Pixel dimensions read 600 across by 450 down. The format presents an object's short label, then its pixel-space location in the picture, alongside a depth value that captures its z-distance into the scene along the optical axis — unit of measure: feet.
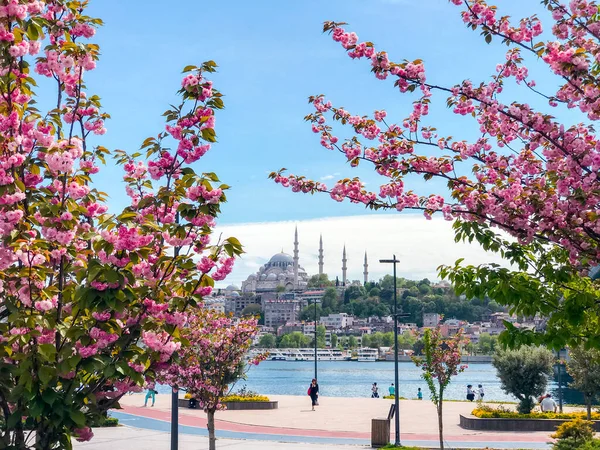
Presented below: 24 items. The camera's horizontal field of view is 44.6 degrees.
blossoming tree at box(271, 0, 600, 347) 25.70
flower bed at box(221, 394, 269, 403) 111.14
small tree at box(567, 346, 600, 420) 103.45
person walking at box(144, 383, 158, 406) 119.87
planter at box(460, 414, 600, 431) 87.35
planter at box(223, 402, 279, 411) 111.65
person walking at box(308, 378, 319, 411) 118.64
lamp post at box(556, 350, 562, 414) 114.07
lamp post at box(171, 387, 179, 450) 54.19
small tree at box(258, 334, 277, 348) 639.72
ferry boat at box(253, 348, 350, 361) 620.49
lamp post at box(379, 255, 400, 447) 71.56
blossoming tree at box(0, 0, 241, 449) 18.51
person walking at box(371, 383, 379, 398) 167.14
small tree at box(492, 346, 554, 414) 98.32
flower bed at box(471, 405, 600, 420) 89.40
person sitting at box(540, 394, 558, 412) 97.21
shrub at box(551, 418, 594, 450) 52.85
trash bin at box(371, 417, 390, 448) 72.23
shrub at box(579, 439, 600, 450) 48.63
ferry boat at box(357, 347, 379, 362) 612.12
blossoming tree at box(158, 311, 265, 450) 54.65
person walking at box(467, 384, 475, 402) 152.67
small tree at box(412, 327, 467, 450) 66.13
